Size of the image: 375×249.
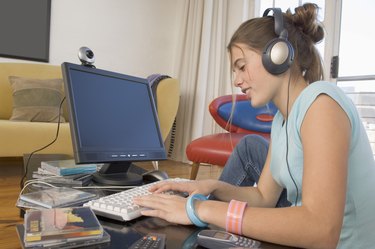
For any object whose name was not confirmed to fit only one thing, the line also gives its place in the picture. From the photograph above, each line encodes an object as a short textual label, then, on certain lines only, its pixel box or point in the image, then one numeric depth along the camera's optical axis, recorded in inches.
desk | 21.5
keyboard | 25.3
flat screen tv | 117.3
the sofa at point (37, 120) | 89.0
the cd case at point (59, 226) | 19.4
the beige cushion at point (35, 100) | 103.8
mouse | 41.2
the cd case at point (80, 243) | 19.4
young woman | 22.6
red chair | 82.2
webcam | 39.1
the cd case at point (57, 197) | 27.4
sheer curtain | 138.1
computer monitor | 35.3
